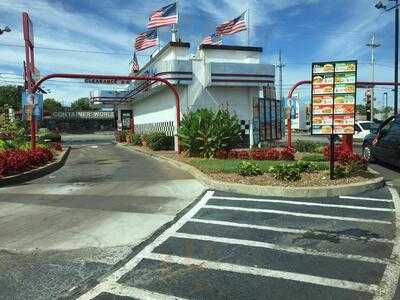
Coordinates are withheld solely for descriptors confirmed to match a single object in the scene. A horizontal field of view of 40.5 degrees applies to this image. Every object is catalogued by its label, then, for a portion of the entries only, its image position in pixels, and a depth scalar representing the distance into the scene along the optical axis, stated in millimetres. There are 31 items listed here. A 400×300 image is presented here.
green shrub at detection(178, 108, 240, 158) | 19875
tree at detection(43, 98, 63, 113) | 110475
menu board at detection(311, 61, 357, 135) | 12477
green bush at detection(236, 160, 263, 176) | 13156
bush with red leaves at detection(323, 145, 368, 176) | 12902
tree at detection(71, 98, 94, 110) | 132625
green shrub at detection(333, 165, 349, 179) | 12461
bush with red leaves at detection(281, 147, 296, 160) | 17734
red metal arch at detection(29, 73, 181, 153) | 22642
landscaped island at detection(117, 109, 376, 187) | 12344
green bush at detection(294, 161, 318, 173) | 13200
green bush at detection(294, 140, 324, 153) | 22281
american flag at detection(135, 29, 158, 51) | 32188
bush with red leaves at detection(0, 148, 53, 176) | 15208
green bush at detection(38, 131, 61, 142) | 36553
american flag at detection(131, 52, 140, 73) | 41631
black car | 15693
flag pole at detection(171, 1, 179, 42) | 29267
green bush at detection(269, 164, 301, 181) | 12156
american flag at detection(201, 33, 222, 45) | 29791
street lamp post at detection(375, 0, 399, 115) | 32469
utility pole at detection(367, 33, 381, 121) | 67312
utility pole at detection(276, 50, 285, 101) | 62638
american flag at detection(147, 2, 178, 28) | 28672
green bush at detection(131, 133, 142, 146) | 35250
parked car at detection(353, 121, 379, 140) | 34312
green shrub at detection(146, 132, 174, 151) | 27469
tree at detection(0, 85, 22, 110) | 99556
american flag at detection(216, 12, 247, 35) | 28531
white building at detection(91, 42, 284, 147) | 26141
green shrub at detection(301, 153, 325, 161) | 16764
